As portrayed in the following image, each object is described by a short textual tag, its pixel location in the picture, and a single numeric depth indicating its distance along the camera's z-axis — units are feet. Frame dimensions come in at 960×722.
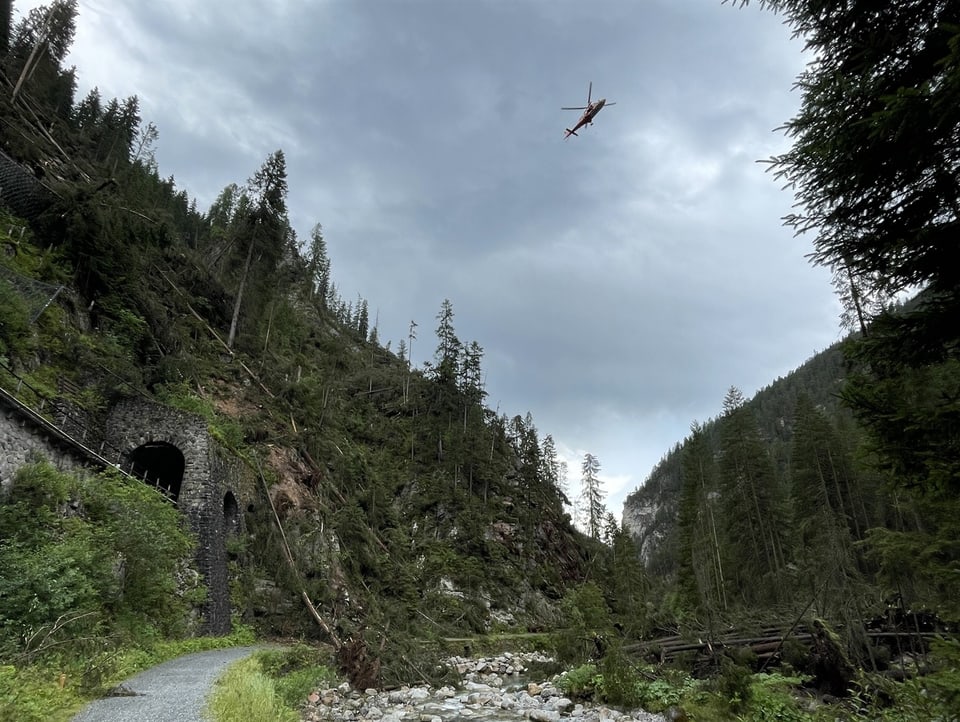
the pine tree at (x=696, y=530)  112.37
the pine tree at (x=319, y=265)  249.96
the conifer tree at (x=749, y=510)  118.21
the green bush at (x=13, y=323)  46.75
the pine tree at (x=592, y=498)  194.81
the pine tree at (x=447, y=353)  177.68
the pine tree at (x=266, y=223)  120.26
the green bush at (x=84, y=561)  28.19
